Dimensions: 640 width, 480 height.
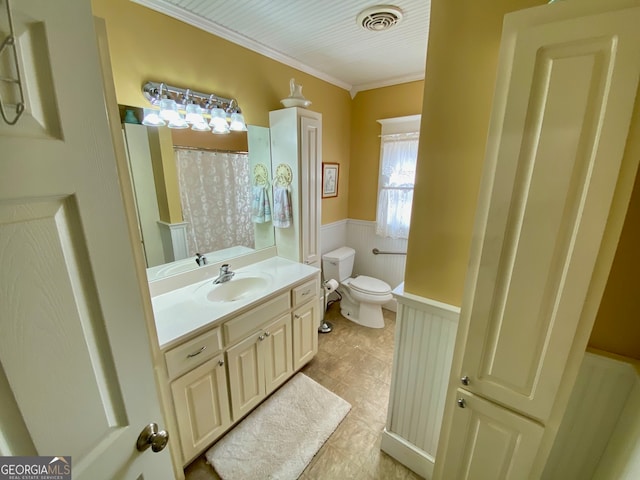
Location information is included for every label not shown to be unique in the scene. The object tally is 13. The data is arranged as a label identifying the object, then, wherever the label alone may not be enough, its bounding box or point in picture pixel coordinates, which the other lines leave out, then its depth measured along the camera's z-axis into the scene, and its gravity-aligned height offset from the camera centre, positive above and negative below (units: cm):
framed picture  278 -1
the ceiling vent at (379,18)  144 +92
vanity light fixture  144 +40
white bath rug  141 -151
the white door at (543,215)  62 -9
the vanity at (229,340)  125 -89
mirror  150 -11
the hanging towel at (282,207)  208 -23
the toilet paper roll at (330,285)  262 -105
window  258 +4
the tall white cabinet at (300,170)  195 +6
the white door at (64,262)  42 -16
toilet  259 -110
